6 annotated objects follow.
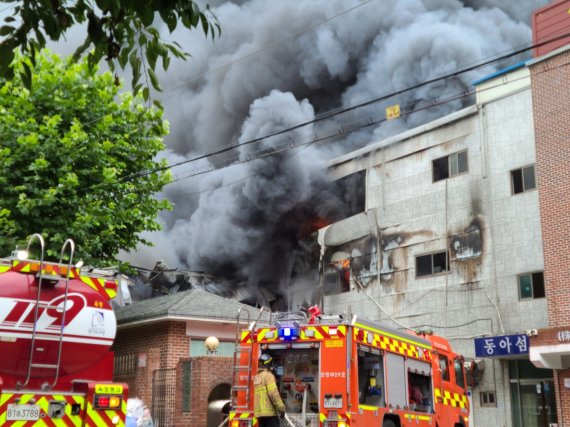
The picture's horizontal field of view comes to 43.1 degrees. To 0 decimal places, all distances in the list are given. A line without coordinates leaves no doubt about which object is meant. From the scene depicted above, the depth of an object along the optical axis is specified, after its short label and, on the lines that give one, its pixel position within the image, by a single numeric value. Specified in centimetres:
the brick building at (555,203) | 1909
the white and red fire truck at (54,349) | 749
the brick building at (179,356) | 1686
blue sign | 2089
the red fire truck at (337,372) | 1176
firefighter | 1153
